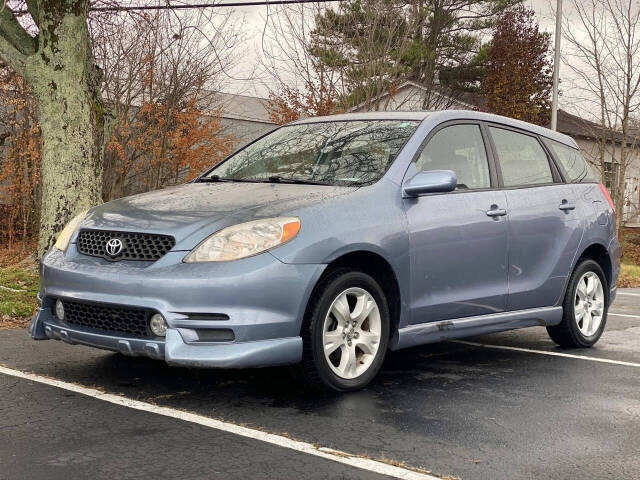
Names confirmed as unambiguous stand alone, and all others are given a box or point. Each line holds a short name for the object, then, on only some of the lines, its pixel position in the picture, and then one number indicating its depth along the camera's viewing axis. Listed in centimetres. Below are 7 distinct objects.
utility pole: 2108
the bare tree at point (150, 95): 1803
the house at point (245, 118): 2417
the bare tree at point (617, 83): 2223
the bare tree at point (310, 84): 1927
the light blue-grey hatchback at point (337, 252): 487
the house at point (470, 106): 2072
